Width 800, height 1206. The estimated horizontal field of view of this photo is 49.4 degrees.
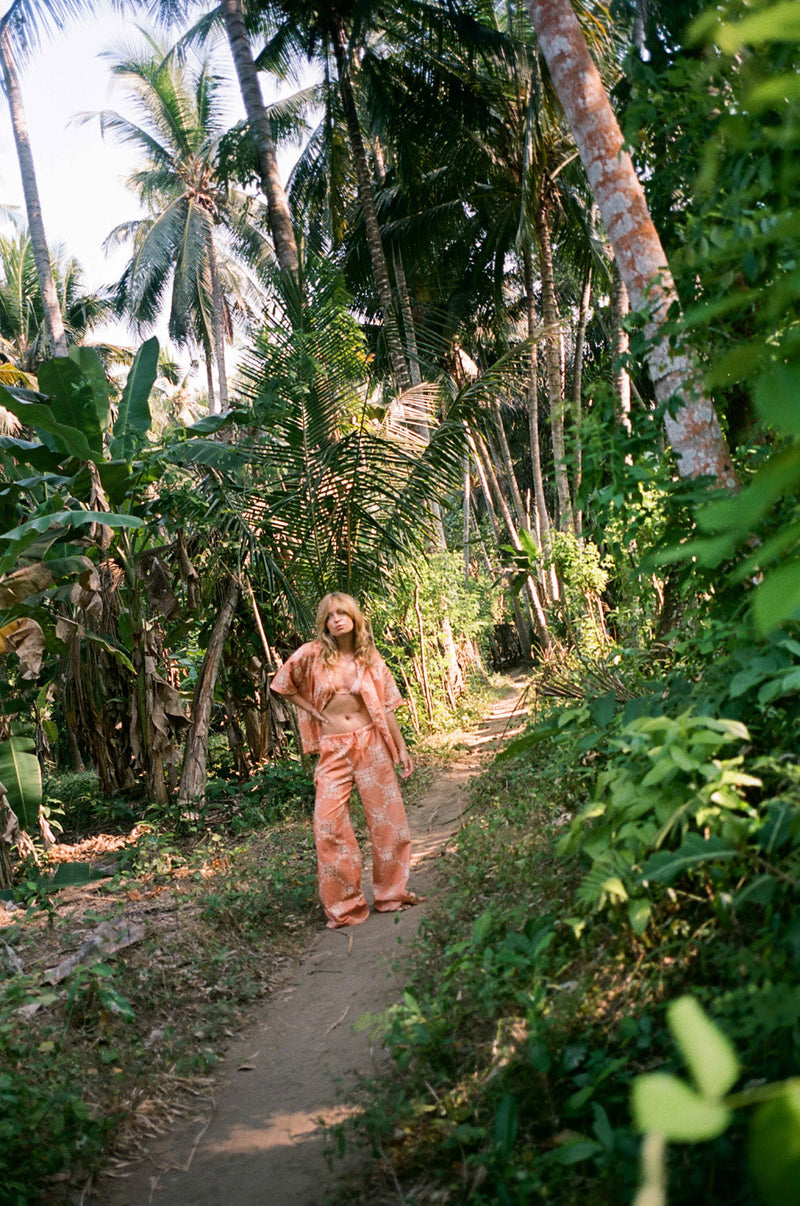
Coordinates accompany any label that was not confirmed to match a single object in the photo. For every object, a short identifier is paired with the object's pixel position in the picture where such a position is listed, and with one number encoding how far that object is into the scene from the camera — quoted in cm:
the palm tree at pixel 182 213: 2442
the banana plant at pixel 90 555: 666
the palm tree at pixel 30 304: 2594
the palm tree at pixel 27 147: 1321
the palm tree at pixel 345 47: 1190
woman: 510
